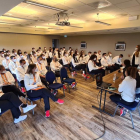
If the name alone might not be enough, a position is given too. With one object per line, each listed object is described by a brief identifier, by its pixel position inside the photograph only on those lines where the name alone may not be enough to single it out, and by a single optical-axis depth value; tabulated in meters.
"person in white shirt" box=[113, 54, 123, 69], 6.61
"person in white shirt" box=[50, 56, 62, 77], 5.05
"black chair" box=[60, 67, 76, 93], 4.07
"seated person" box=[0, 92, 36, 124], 2.38
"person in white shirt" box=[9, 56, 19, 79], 4.93
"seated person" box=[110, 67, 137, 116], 2.34
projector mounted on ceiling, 4.98
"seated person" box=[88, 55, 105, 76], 5.07
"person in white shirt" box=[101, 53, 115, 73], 6.21
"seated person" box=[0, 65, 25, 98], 3.07
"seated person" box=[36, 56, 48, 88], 4.50
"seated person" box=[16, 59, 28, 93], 3.71
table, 2.90
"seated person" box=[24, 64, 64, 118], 2.83
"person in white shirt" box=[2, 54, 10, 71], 5.68
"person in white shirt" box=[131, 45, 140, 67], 5.11
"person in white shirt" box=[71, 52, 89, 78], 6.13
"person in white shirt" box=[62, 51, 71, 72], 6.78
